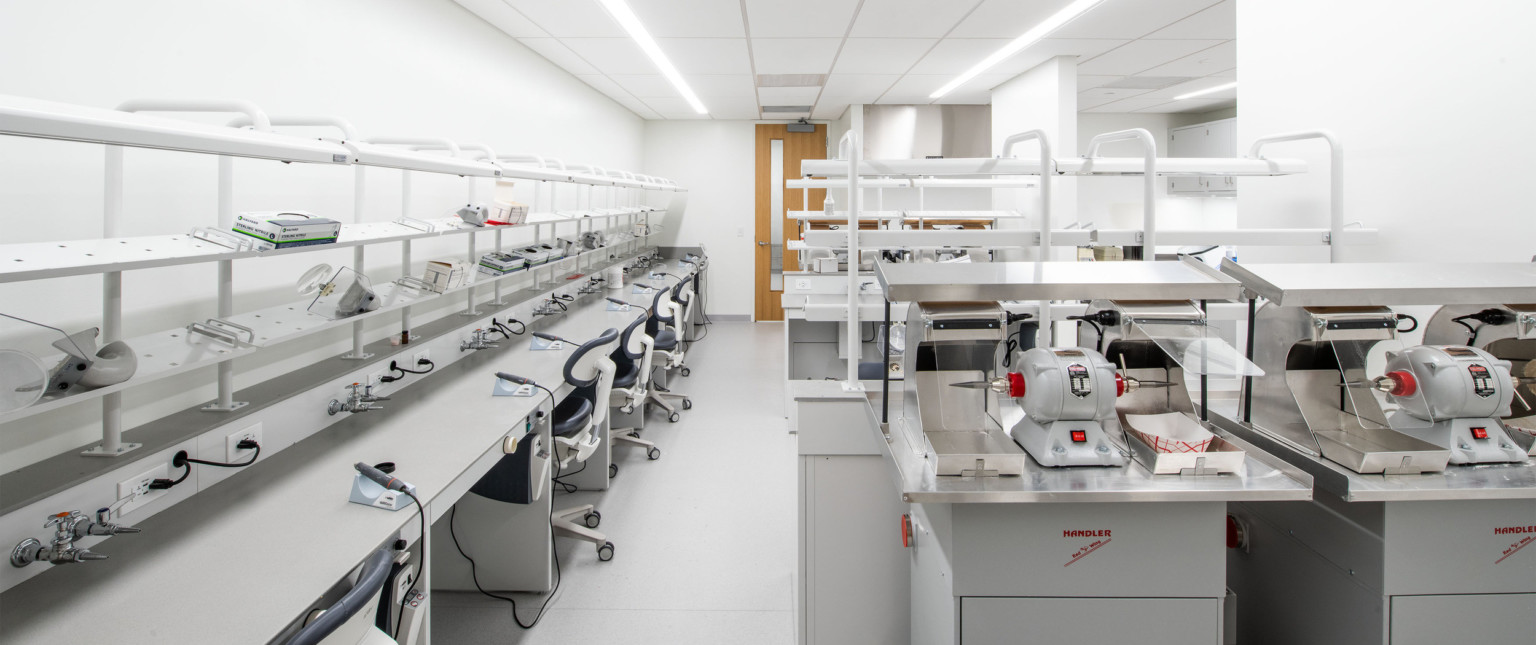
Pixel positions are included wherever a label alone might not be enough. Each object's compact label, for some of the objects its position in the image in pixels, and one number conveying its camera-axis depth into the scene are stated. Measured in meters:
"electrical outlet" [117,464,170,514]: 1.44
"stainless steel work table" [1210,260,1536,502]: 1.33
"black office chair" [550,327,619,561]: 2.61
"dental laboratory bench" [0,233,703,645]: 1.14
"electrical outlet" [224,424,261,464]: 1.75
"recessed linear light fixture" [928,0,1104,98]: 3.69
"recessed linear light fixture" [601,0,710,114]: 3.71
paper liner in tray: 1.37
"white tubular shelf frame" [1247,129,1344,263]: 2.07
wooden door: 8.12
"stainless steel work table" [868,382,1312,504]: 1.29
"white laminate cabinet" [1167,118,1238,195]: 6.60
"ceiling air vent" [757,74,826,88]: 5.63
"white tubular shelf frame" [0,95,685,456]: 1.06
